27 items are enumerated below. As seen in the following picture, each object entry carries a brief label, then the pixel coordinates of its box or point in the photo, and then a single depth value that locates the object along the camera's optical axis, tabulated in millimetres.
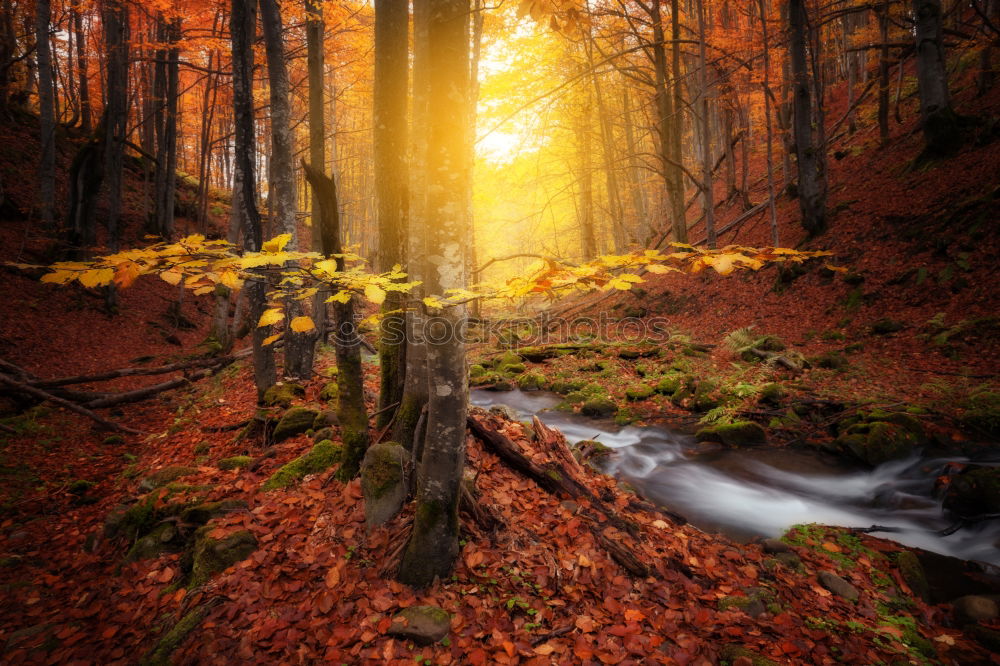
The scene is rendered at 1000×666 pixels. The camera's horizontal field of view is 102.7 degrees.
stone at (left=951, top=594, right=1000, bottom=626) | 3455
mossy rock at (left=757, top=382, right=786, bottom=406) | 7520
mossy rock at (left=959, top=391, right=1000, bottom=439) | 5703
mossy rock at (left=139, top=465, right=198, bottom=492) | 4833
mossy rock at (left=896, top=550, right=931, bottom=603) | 3849
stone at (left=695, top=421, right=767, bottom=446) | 7004
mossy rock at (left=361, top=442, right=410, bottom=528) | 3711
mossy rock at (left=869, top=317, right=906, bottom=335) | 8453
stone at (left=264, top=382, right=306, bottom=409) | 6261
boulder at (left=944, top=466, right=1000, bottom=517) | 4785
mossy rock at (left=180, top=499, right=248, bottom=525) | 4062
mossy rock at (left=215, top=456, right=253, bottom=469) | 4988
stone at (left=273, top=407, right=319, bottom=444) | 5453
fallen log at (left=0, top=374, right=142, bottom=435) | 6511
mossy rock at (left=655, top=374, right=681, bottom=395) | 8961
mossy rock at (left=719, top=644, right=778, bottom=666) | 2754
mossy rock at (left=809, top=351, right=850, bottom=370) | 8141
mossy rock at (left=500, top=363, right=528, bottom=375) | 11672
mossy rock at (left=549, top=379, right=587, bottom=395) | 10039
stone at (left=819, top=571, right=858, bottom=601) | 3637
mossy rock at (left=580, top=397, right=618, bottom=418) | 8789
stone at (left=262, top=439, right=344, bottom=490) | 4453
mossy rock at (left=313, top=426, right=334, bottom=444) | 5121
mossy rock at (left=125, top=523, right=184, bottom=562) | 3889
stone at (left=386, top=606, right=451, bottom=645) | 2816
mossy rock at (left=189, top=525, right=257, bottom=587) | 3416
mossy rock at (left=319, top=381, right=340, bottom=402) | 6465
